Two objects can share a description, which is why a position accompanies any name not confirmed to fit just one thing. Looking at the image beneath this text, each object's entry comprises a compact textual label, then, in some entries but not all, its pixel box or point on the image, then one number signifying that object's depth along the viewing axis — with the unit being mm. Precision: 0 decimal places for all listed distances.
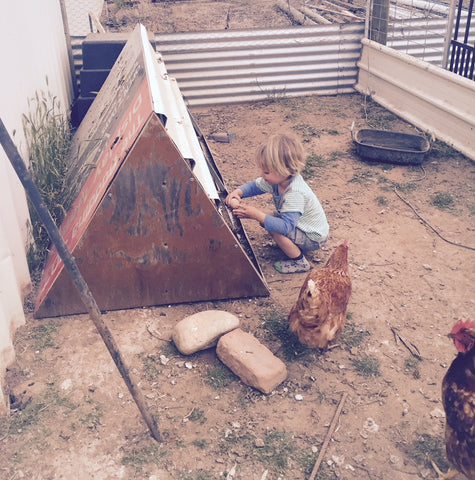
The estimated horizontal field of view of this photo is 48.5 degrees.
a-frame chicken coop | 3008
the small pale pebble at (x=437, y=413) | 2615
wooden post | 6823
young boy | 3443
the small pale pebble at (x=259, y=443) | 2459
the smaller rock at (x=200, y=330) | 2945
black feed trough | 5246
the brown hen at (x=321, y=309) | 2805
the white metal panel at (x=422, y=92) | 5328
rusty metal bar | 1829
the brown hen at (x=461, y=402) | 2068
